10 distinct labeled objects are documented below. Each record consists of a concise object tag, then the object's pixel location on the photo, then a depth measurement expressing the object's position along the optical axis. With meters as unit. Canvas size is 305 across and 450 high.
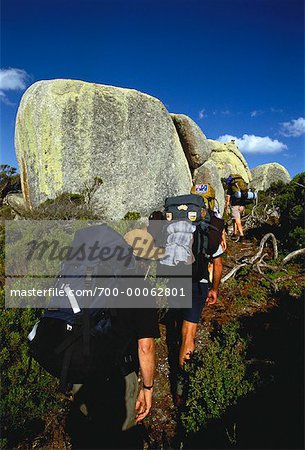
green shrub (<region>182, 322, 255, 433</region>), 3.13
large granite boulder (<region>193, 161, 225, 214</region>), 16.09
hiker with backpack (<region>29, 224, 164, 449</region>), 2.03
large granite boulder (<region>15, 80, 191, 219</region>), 12.48
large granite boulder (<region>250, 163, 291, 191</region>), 30.27
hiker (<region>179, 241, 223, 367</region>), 3.79
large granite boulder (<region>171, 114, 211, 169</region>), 15.65
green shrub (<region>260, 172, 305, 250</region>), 8.30
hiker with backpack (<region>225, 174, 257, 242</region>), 9.64
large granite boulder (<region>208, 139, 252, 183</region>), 25.91
